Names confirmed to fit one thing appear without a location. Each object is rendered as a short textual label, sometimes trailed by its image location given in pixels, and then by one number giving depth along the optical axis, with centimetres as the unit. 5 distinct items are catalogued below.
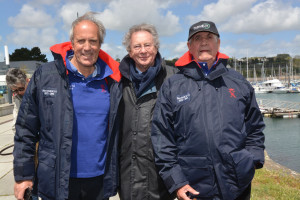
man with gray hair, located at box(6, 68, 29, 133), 388
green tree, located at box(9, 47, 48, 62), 7594
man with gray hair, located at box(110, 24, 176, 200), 263
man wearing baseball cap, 226
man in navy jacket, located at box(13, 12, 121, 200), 235
